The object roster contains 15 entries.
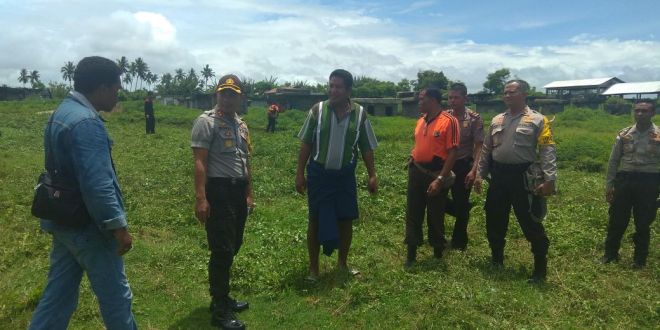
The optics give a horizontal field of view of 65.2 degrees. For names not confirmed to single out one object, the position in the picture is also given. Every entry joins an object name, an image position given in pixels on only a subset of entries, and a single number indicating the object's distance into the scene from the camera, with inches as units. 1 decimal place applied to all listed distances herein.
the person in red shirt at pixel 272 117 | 943.0
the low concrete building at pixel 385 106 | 1397.6
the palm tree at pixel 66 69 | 3719.2
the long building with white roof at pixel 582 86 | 2650.1
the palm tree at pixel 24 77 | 3764.3
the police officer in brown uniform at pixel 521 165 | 191.8
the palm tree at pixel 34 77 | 3746.6
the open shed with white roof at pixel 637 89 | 2226.9
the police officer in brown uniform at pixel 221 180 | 154.9
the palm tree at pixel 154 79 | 3826.3
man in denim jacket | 108.3
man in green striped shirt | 185.6
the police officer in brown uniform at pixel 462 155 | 232.8
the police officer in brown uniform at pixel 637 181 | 216.8
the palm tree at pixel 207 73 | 3799.2
